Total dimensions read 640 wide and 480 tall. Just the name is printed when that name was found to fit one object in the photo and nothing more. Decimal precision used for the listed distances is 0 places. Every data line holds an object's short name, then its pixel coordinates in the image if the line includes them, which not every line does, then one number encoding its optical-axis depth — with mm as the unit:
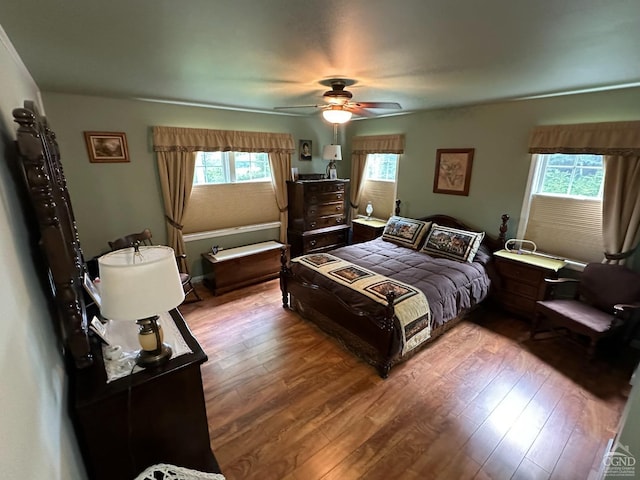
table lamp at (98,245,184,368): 1122
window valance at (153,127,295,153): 3555
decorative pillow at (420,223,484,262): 3447
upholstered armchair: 2494
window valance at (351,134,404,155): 4480
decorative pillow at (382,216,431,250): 3955
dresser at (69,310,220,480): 1176
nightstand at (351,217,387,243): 4714
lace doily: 1022
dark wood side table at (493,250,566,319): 3053
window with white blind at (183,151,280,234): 4031
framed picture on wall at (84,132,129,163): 3183
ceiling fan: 2457
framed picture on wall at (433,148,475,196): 3788
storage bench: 3893
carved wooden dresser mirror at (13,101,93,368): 967
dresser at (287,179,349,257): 4559
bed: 2471
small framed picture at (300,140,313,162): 4904
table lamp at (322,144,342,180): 4535
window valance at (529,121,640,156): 2564
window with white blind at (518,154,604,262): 2914
